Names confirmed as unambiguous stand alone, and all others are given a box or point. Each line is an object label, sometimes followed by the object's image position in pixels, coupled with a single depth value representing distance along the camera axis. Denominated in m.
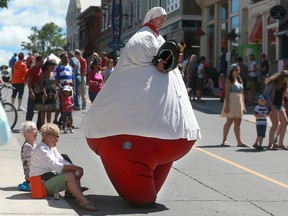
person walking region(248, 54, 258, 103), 24.67
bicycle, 15.07
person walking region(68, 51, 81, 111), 19.70
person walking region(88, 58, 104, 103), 17.53
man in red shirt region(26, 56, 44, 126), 14.89
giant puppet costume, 7.07
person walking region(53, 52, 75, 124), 15.46
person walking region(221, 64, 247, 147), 13.88
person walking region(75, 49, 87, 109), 20.94
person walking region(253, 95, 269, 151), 13.32
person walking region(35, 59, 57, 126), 14.84
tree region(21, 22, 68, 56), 104.04
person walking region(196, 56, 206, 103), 24.11
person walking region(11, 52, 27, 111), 20.77
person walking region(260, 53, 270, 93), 25.20
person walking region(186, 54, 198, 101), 24.03
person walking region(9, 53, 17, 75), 29.39
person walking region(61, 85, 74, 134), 15.03
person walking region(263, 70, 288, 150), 13.48
